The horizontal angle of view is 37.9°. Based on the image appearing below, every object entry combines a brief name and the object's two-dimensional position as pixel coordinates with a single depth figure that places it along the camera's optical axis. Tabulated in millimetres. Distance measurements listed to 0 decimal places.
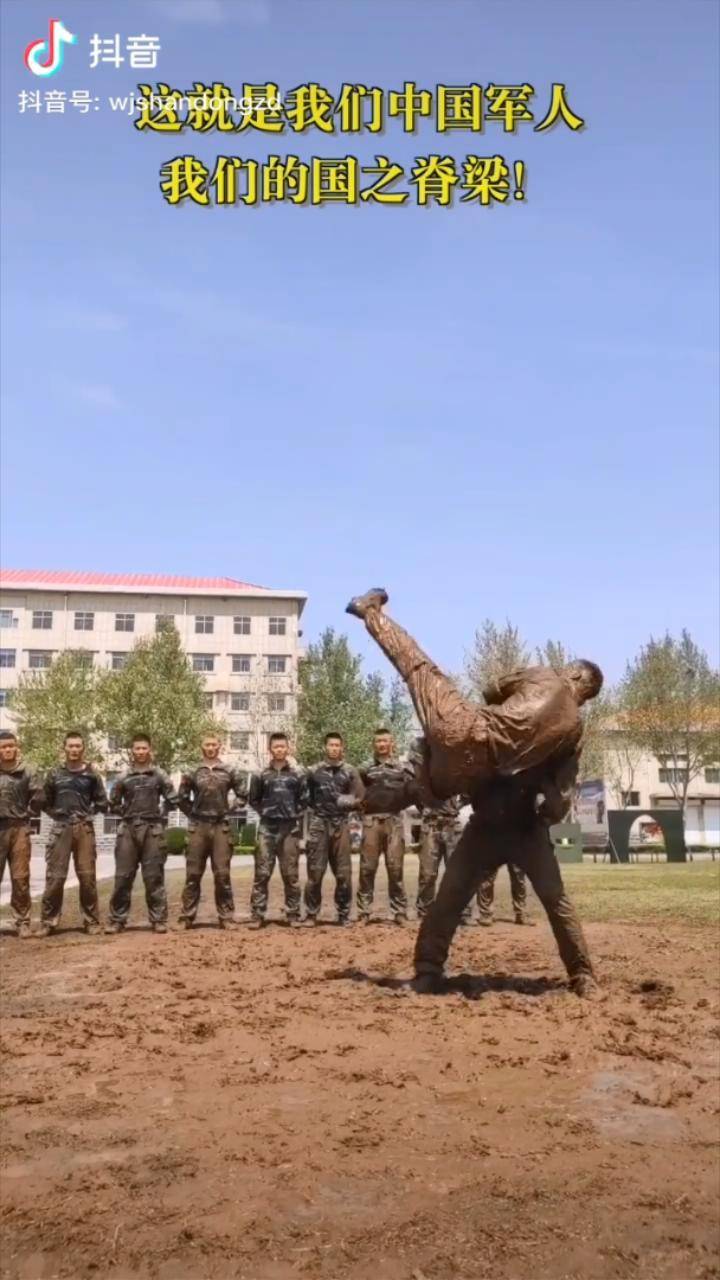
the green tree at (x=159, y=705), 49156
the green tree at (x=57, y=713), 51344
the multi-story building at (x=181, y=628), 65562
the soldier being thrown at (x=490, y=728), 7500
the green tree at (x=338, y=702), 50562
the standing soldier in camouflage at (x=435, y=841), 13421
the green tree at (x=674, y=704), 53125
